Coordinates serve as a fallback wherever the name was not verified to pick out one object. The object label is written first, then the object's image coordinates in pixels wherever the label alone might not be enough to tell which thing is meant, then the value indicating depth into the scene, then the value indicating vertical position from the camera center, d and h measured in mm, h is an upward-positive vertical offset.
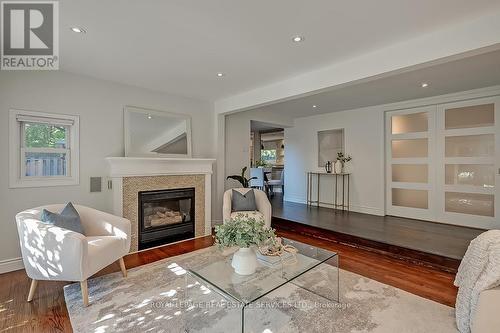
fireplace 3754 -829
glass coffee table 1788 -907
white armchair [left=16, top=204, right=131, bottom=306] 2133 -775
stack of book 2305 -895
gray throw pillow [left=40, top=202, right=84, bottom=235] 2365 -517
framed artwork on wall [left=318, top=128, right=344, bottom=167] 6103 +536
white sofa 1596 -958
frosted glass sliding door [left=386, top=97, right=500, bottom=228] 4113 +52
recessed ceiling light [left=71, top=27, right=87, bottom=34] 2211 +1229
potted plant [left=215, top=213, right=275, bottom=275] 2025 -599
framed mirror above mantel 3838 +546
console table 5836 -602
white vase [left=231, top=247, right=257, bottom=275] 2074 -809
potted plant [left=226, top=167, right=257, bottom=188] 4875 -265
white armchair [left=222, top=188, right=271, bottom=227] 3930 -672
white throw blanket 1644 -760
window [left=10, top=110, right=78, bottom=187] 2973 +215
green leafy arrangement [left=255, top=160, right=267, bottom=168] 8586 +61
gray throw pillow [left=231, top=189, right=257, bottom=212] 4066 -598
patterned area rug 1940 -1250
